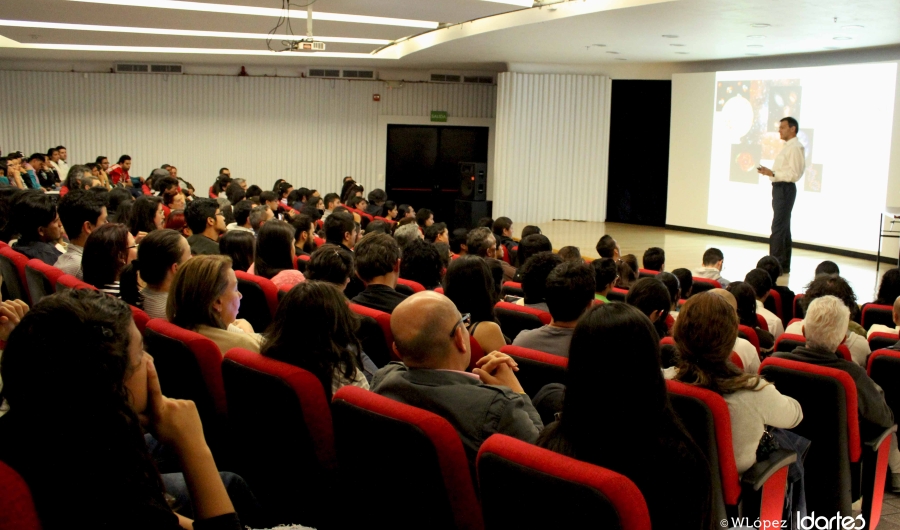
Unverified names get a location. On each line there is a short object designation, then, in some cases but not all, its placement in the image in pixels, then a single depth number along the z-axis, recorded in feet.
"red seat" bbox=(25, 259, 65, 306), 11.67
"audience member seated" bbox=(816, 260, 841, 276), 19.24
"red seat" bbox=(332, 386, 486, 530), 5.41
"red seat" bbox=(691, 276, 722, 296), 18.66
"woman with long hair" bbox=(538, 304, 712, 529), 5.43
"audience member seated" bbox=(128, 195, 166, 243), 17.89
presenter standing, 28.37
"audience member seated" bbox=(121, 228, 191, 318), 10.57
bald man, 6.15
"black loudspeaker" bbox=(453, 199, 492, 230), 44.27
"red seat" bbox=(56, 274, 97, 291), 10.66
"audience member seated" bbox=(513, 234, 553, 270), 18.45
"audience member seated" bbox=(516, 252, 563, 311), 12.60
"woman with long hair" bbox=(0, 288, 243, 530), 4.67
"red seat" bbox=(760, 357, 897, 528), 8.98
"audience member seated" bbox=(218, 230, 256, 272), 14.84
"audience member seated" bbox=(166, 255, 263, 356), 8.71
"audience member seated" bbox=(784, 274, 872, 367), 14.01
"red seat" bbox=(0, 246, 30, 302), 13.37
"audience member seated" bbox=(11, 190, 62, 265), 14.90
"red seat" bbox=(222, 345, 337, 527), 6.72
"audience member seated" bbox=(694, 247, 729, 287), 20.78
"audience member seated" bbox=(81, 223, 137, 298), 12.07
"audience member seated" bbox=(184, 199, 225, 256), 17.25
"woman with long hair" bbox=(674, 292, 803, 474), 7.93
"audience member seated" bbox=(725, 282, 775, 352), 14.05
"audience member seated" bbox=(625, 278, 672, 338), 11.20
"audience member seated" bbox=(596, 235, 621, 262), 19.63
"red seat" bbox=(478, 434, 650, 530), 4.47
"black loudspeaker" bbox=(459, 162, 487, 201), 44.52
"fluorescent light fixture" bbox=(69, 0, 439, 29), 29.04
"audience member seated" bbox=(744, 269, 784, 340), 17.17
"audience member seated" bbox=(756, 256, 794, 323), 19.79
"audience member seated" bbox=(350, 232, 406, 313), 11.70
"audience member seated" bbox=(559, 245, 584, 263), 16.48
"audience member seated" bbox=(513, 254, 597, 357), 9.68
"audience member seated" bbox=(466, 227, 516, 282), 19.06
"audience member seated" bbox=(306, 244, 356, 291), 11.81
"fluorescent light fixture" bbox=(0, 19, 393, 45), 34.50
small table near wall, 29.18
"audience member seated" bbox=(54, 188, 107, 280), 14.66
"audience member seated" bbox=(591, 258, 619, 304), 13.85
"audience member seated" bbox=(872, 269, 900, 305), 16.89
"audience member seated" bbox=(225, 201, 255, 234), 22.25
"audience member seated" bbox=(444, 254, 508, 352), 10.38
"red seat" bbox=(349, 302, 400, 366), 9.88
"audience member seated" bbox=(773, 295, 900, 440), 9.89
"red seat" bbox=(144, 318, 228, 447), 7.79
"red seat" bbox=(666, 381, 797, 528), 7.19
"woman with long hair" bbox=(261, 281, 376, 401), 7.48
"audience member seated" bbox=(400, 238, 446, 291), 14.37
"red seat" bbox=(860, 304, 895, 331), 15.97
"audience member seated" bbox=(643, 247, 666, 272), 21.06
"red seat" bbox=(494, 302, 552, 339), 11.38
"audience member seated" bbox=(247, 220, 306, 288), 14.65
